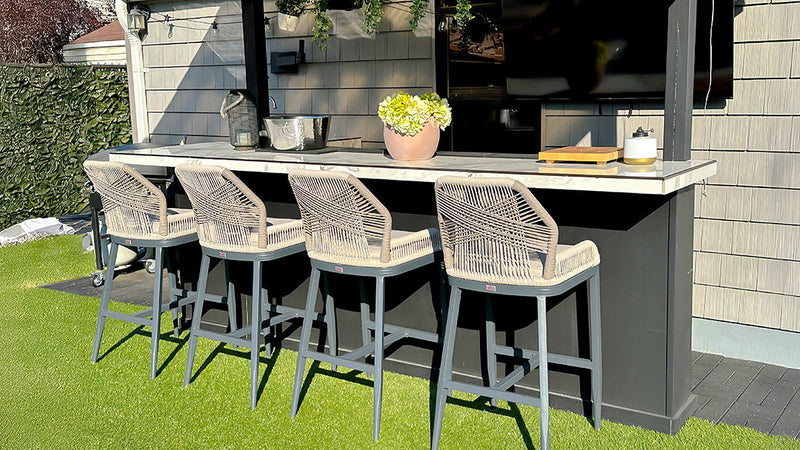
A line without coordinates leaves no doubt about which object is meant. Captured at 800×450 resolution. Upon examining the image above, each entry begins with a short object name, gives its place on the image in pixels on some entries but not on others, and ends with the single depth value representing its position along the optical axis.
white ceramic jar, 3.14
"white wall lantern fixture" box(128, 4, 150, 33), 7.63
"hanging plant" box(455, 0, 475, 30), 4.23
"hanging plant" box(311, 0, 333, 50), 4.47
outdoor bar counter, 3.10
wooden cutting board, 3.21
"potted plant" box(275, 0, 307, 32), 5.58
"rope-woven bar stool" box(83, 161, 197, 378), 3.97
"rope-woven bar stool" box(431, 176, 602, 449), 2.78
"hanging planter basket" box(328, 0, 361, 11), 5.93
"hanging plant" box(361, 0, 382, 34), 4.37
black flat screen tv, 4.06
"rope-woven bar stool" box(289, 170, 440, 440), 3.19
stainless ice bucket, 4.31
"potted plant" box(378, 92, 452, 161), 3.65
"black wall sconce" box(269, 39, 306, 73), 6.45
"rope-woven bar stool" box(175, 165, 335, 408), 3.58
